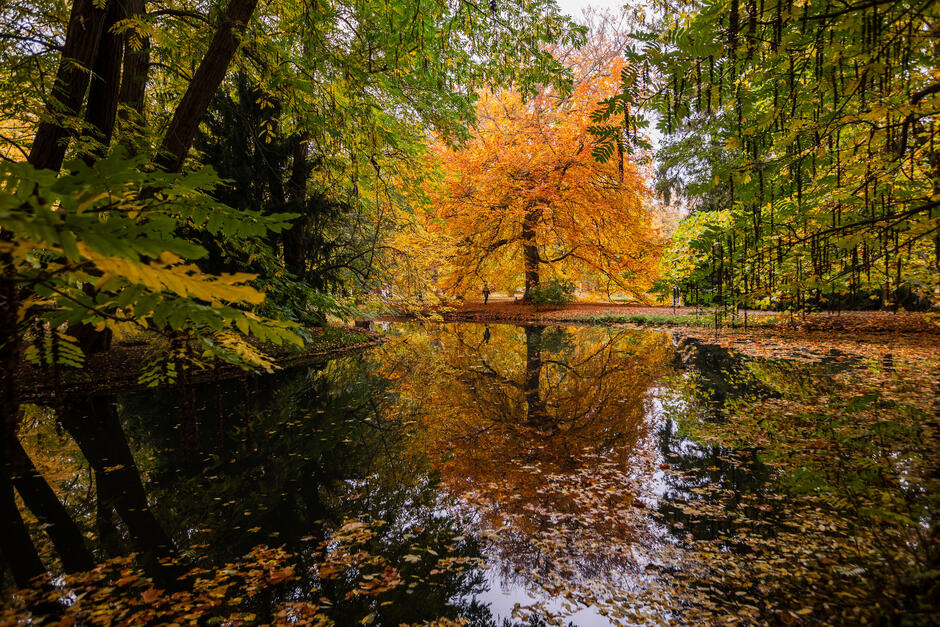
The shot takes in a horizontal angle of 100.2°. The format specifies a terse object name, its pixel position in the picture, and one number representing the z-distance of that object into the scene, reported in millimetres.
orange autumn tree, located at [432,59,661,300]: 15930
